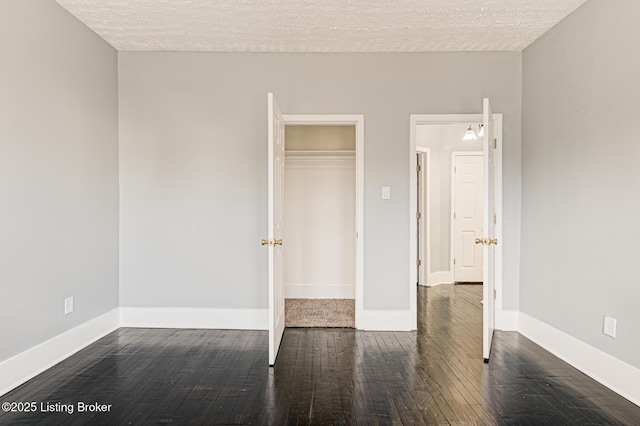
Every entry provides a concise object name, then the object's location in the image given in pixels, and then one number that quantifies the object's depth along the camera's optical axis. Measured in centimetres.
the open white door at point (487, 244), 294
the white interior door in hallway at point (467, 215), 610
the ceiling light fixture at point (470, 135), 561
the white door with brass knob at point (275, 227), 290
